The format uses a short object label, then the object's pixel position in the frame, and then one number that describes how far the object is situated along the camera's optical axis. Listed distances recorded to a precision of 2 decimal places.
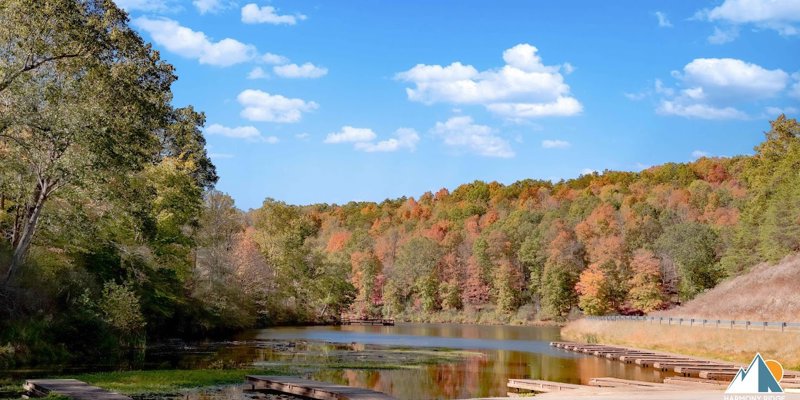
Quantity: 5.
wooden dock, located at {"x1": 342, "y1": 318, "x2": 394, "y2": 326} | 108.72
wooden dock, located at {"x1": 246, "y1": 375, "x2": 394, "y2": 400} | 24.80
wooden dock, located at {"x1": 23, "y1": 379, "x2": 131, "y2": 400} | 22.41
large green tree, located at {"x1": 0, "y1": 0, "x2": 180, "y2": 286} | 30.73
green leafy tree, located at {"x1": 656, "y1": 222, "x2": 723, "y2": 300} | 96.62
